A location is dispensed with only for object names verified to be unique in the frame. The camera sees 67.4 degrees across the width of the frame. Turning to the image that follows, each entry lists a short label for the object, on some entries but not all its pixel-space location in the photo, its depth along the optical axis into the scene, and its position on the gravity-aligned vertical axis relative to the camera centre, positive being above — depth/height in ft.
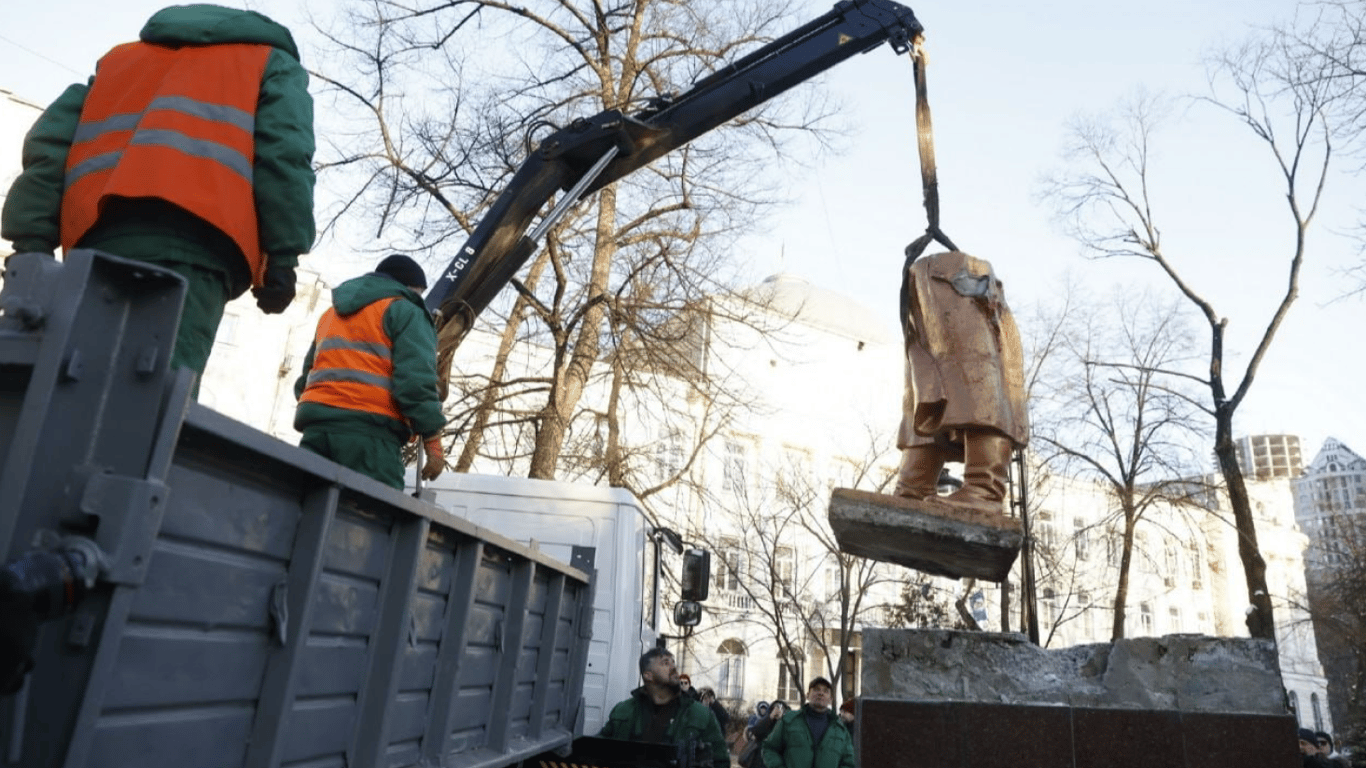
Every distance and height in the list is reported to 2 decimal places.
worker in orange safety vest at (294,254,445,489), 13.17 +3.43
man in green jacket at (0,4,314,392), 9.67 +4.44
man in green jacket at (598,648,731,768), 20.70 -0.58
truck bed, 5.79 +0.54
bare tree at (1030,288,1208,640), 69.67 +18.33
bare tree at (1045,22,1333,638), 52.16 +19.06
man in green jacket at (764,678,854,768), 23.32 -0.92
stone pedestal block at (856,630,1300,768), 15.38 +0.32
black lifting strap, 20.24 +9.64
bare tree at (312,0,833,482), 47.39 +20.75
